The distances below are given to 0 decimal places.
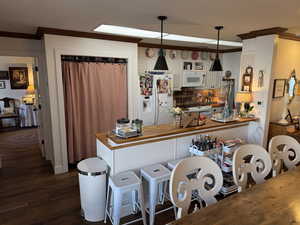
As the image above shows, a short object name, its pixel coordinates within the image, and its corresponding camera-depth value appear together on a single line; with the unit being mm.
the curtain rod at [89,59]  3480
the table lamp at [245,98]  3572
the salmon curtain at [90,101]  3619
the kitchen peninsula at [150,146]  2375
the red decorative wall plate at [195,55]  5558
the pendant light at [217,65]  3160
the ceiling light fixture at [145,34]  3390
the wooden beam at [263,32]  3155
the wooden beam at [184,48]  4725
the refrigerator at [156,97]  4465
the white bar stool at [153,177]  2244
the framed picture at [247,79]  3674
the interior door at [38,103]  3817
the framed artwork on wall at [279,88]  3654
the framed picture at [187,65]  5473
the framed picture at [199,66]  5695
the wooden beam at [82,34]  3156
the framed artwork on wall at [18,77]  6727
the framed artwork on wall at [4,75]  6598
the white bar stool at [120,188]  2076
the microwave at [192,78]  5363
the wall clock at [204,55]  5707
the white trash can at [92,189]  2295
